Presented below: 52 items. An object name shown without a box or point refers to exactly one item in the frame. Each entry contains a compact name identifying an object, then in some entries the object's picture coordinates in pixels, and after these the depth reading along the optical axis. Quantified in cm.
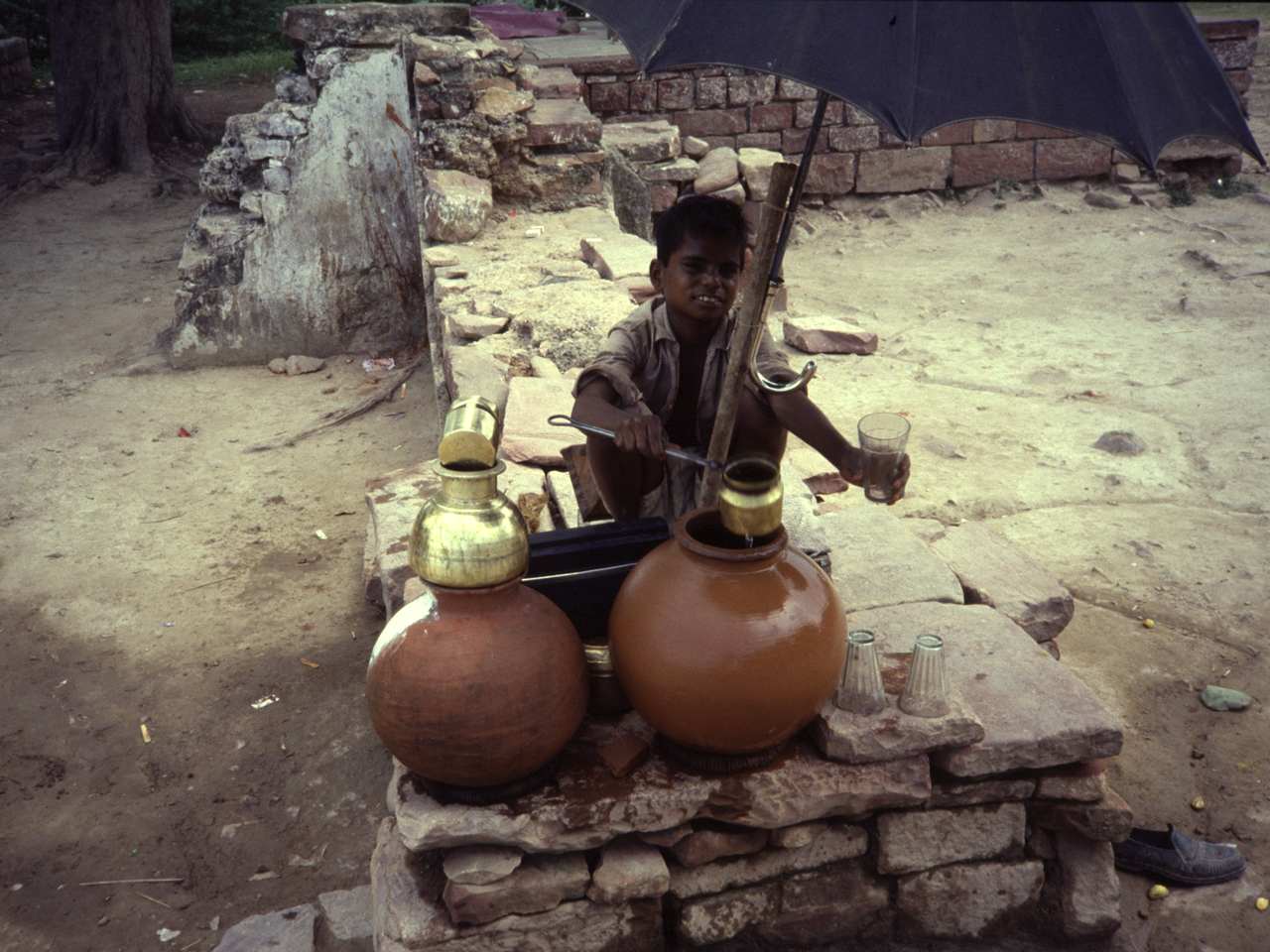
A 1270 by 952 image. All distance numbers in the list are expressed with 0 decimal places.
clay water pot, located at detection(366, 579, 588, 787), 164
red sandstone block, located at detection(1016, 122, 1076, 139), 862
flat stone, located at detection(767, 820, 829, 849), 189
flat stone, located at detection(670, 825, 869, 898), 188
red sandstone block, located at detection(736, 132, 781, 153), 867
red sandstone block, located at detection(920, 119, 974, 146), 848
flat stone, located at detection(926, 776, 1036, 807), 195
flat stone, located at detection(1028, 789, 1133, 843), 201
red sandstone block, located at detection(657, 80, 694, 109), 836
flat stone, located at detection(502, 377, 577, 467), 325
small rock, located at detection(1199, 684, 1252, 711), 281
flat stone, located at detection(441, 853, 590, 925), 173
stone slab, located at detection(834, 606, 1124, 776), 194
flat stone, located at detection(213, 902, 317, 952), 210
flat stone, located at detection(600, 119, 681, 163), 728
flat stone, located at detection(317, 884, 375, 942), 213
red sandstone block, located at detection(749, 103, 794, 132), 861
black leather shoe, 221
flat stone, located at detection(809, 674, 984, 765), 186
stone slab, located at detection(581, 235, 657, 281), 445
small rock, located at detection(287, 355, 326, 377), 568
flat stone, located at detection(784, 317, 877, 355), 573
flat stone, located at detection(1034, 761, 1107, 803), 199
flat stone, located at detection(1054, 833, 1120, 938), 202
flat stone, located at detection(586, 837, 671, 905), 178
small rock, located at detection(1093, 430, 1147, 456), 441
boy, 226
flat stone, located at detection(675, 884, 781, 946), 190
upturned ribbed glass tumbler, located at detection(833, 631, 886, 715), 191
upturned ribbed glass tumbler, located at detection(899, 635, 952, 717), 190
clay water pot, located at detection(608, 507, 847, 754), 168
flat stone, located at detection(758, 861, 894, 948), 195
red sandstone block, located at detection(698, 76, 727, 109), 845
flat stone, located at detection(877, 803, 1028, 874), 196
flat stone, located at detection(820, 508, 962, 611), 269
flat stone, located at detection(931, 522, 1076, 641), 291
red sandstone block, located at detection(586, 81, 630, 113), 825
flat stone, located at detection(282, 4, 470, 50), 577
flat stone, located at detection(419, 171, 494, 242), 516
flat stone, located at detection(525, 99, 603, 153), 565
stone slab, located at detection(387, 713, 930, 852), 172
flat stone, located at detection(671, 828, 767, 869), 185
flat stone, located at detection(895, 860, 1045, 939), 200
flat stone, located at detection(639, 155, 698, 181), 727
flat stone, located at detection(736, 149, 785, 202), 749
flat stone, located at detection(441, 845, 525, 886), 172
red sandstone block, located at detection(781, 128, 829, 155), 875
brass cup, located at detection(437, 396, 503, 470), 166
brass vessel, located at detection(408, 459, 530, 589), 165
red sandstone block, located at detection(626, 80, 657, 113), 833
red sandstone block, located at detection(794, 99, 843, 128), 829
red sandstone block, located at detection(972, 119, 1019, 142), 862
